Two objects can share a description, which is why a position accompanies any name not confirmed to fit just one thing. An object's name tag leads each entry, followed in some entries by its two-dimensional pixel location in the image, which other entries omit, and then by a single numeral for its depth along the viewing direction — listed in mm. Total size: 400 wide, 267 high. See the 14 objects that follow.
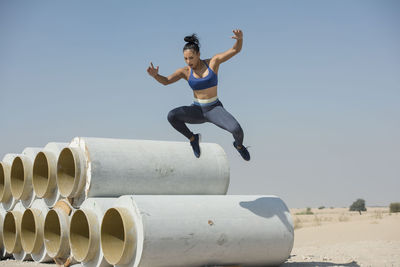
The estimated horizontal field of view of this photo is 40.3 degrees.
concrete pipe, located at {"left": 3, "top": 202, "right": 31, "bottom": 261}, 12234
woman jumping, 8367
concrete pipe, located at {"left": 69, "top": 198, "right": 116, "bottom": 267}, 9281
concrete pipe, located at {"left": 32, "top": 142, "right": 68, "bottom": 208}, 11016
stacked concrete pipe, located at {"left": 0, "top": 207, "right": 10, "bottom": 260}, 13023
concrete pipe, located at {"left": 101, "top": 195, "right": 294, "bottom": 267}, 8305
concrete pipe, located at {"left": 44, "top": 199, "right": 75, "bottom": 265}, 10420
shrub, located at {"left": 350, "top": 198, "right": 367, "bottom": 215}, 47281
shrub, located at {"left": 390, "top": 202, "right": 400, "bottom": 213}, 36188
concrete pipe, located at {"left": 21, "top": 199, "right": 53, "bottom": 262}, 11352
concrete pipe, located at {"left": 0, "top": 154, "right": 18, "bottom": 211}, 12883
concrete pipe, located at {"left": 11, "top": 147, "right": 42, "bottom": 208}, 12086
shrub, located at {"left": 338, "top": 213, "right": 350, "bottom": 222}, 29483
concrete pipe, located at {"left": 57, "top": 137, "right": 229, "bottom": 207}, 9867
